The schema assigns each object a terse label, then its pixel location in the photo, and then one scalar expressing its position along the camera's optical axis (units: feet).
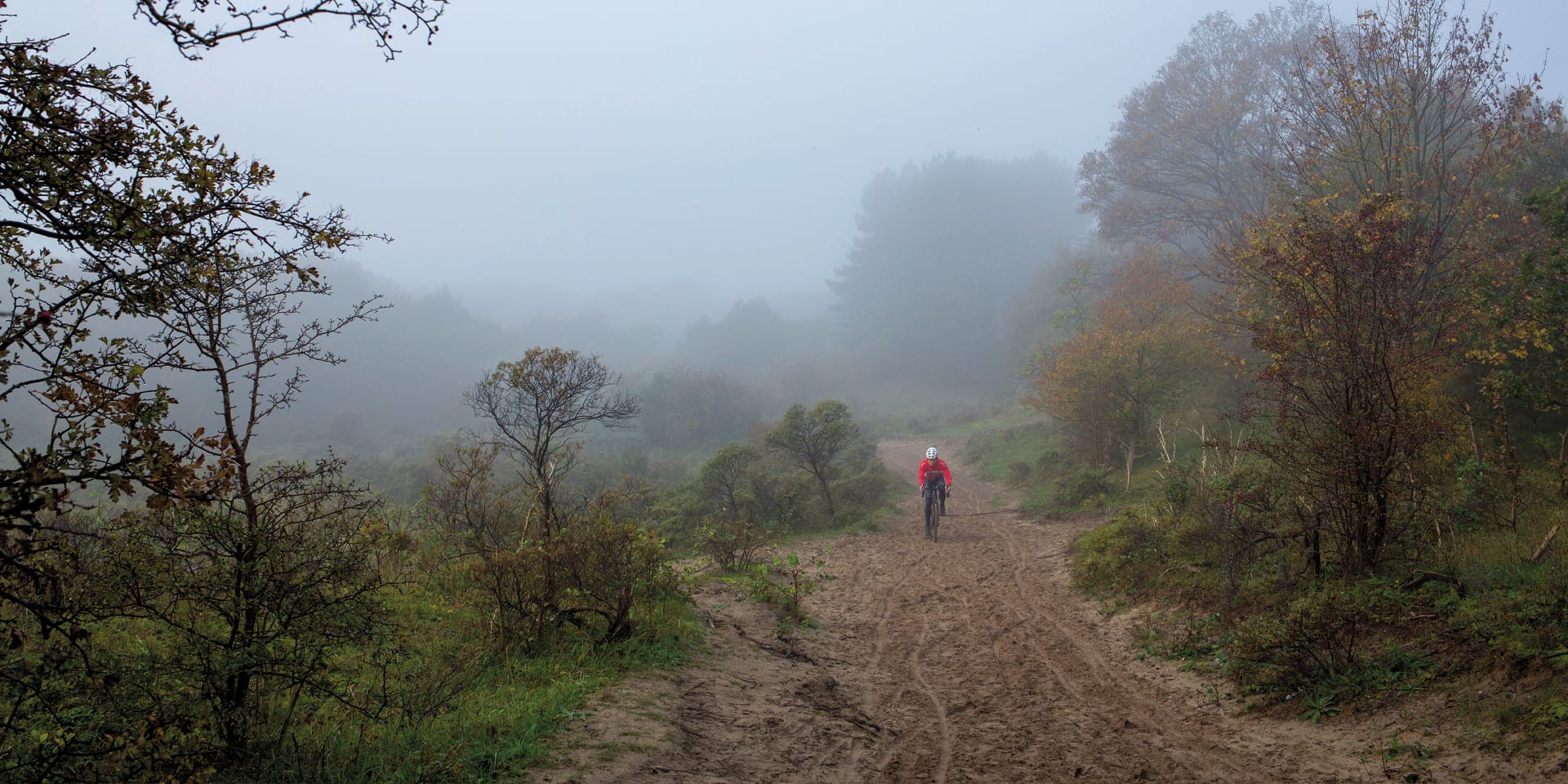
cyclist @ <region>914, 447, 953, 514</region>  46.03
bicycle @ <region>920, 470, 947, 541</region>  45.70
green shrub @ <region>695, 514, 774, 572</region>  34.76
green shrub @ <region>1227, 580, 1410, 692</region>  18.01
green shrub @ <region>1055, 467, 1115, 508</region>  49.93
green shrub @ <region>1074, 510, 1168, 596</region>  29.63
